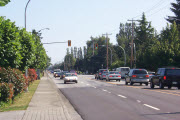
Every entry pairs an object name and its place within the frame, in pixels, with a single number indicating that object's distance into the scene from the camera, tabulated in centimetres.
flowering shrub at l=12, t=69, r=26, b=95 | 1788
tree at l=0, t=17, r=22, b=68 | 1990
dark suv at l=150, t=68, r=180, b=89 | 2812
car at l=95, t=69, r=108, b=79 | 6138
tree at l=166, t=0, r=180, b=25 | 8536
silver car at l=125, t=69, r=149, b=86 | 3612
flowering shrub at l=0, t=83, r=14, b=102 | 1494
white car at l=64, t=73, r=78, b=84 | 4433
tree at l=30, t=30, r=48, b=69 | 4760
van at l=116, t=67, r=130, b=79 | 6291
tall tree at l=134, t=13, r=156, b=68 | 11256
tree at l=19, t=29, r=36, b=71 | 2898
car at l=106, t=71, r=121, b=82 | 4959
